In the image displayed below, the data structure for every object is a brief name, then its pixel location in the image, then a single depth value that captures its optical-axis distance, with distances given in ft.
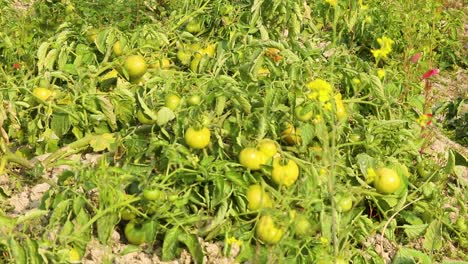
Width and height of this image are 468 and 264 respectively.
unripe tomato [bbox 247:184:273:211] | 9.36
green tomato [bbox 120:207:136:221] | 9.32
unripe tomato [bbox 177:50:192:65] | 12.79
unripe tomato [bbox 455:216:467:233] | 10.54
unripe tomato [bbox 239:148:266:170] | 9.54
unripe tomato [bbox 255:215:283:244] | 9.00
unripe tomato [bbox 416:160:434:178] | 11.31
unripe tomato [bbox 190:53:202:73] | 12.53
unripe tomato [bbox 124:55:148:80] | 11.91
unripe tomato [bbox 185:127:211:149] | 9.63
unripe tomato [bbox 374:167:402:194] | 10.21
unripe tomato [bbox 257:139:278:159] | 9.72
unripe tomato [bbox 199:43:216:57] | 12.98
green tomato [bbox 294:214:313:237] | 9.07
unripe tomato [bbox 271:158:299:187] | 9.46
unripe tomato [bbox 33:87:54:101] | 11.42
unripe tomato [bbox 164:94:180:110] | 10.44
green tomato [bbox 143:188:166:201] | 8.91
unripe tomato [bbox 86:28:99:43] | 12.99
